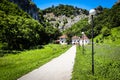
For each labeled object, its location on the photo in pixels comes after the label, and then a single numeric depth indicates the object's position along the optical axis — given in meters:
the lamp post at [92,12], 6.69
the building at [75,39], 65.77
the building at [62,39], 65.97
